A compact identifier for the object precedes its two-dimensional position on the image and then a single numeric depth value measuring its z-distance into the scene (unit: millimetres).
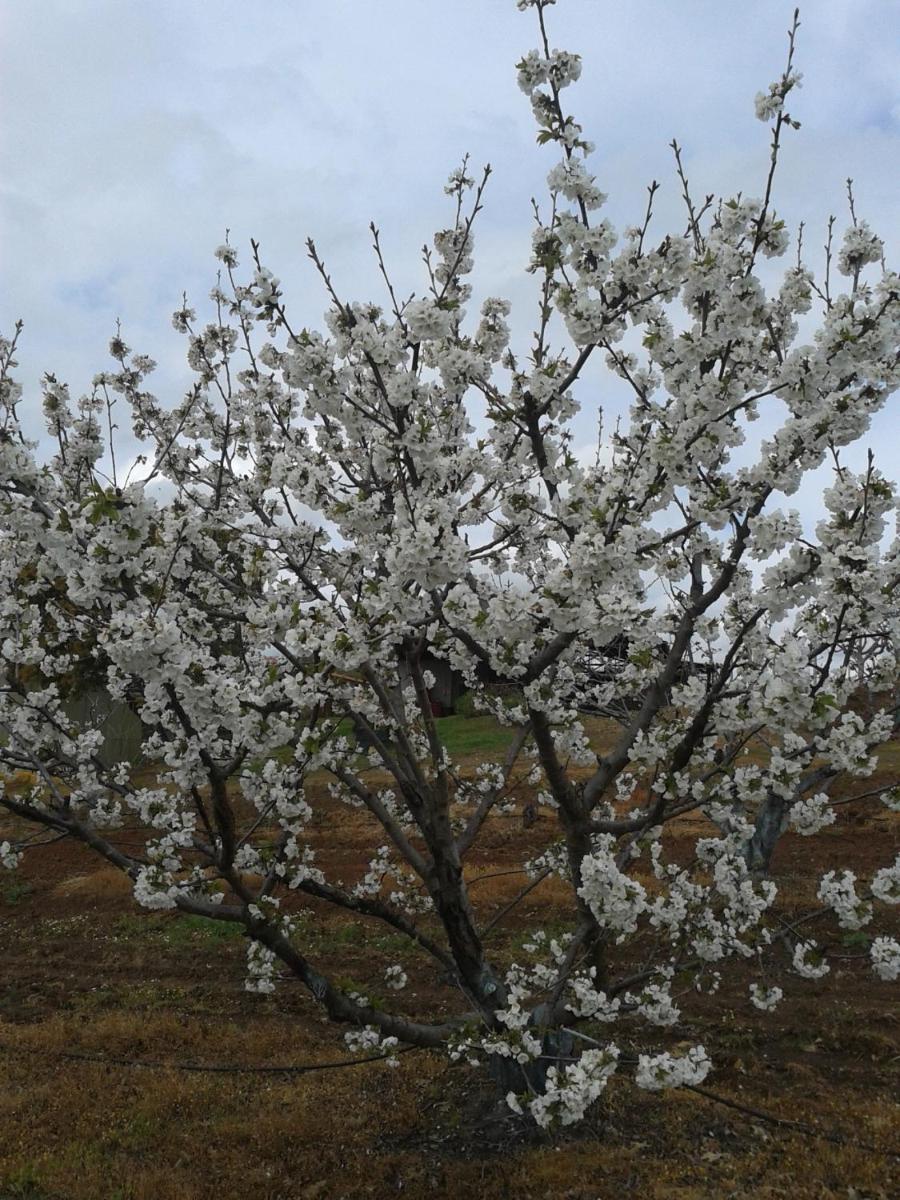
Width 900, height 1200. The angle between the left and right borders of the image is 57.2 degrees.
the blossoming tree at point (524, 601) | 4777
